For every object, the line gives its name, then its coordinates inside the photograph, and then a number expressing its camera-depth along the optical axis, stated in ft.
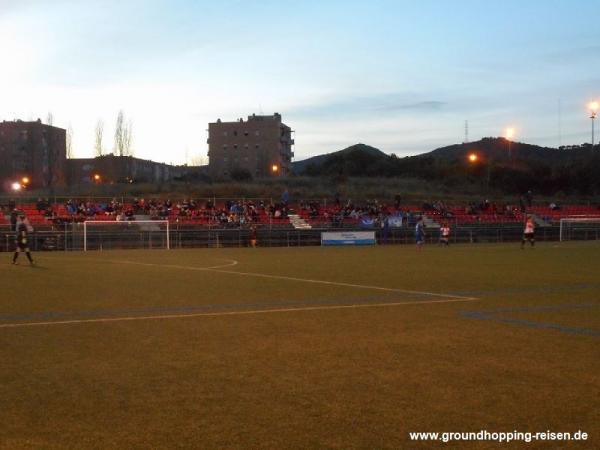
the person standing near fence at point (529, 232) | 126.72
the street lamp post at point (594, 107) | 148.05
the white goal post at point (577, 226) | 170.50
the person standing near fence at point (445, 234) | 139.64
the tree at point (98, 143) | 256.52
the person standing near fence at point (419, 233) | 125.71
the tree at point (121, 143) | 253.24
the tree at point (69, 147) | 273.05
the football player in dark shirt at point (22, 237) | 83.15
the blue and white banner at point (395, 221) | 160.66
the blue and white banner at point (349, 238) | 149.18
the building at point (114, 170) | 270.05
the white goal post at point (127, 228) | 134.82
